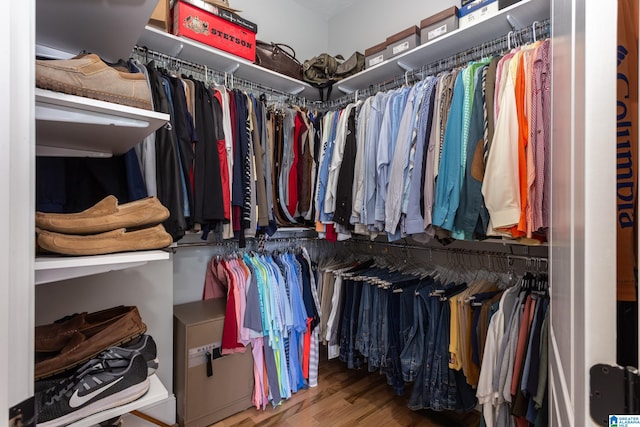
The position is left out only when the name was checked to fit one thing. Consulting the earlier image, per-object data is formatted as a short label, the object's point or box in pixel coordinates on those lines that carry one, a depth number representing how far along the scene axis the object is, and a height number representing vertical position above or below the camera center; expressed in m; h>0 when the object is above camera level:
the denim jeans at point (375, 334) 1.91 -0.77
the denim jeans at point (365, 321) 1.96 -0.71
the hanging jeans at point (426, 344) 1.66 -0.72
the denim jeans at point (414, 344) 1.73 -0.75
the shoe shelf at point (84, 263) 0.65 -0.12
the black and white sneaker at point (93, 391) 0.73 -0.45
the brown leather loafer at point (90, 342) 0.79 -0.37
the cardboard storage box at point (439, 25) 1.71 +1.09
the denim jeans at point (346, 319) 2.09 -0.73
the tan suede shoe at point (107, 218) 0.71 -0.01
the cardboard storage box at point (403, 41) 1.90 +1.10
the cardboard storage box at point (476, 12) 1.57 +1.08
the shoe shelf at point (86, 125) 0.71 +0.24
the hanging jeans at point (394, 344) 1.85 -0.80
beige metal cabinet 1.66 -0.92
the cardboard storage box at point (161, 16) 1.63 +1.06
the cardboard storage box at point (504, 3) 1.50 +1.05
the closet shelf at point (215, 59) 1.70 +0.97
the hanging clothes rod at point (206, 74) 1.82 +0.95
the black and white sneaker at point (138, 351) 0.84 -0.39
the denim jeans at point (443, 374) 1.59 -0.85
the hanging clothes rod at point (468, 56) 1.57 +0.95
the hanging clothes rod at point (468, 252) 1.59 -0.24
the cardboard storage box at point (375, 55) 2.07 +1.10
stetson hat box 1.71 +1.10
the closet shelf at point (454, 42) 1.47 +0.98
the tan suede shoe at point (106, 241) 0.68 -0.07
